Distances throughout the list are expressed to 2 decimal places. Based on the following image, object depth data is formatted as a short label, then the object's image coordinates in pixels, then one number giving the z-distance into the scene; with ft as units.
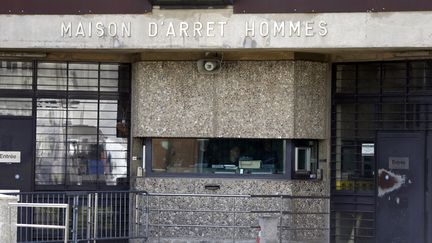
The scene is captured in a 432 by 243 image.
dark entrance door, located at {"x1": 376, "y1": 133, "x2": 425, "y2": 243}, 65.16
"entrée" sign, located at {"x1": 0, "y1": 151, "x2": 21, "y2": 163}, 68.13
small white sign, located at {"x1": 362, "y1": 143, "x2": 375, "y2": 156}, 67.31
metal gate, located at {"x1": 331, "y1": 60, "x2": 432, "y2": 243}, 65.77
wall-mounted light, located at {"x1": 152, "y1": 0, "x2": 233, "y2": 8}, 63.10
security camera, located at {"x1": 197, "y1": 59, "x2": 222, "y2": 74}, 66.13
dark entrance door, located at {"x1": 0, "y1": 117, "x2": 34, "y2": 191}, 68.08
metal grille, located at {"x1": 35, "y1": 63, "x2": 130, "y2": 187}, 68.54
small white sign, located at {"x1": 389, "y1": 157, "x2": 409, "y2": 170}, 65.77
